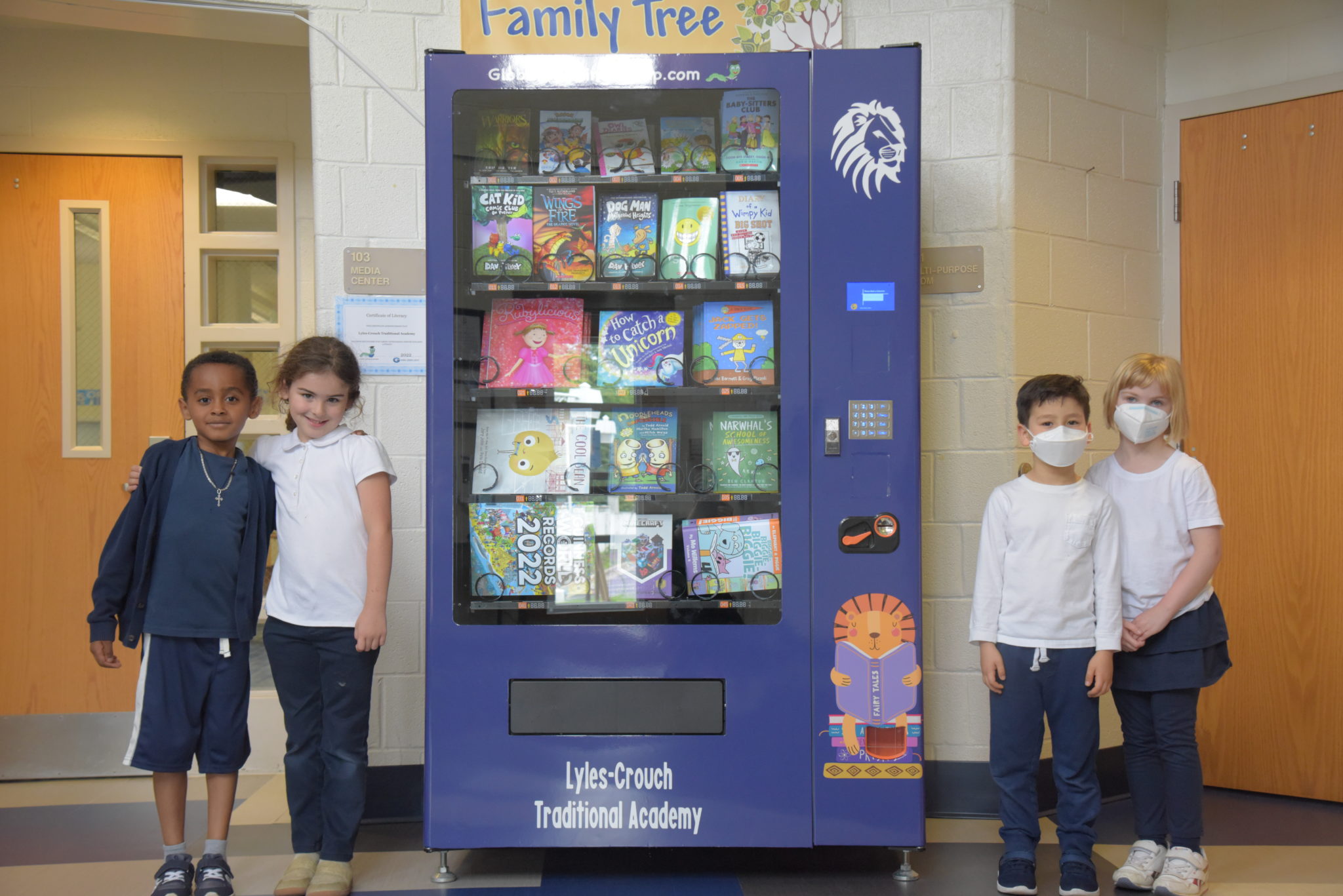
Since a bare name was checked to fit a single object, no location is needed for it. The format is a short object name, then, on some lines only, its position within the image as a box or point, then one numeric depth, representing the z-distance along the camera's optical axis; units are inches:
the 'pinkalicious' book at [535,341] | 101.0
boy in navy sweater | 92.1
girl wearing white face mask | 93.7
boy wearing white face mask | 92.5
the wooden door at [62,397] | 138.2
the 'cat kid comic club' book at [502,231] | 99.4
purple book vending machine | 93.9
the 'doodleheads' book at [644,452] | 100.3
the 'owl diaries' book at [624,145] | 103.3
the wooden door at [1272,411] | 123.5
